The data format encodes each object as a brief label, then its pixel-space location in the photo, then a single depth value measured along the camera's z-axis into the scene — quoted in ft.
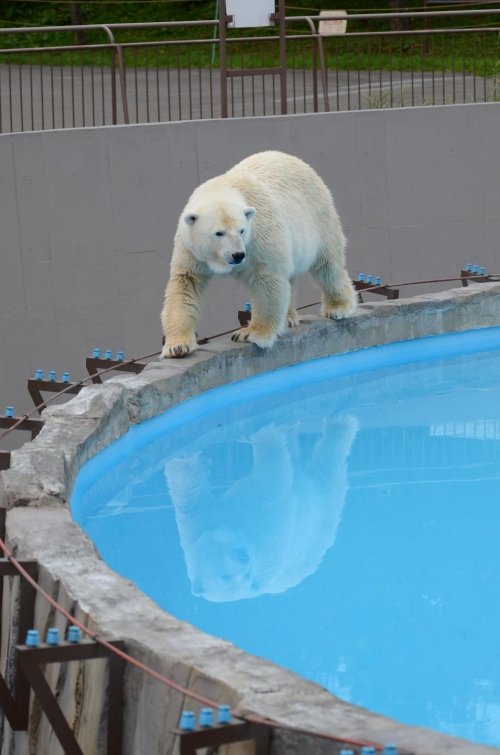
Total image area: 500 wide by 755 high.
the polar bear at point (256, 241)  37.47
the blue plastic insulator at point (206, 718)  17.26
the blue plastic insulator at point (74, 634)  20.06
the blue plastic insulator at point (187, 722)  17.28
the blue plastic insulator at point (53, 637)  19.72
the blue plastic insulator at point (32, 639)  19.75
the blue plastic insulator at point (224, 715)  17.49
